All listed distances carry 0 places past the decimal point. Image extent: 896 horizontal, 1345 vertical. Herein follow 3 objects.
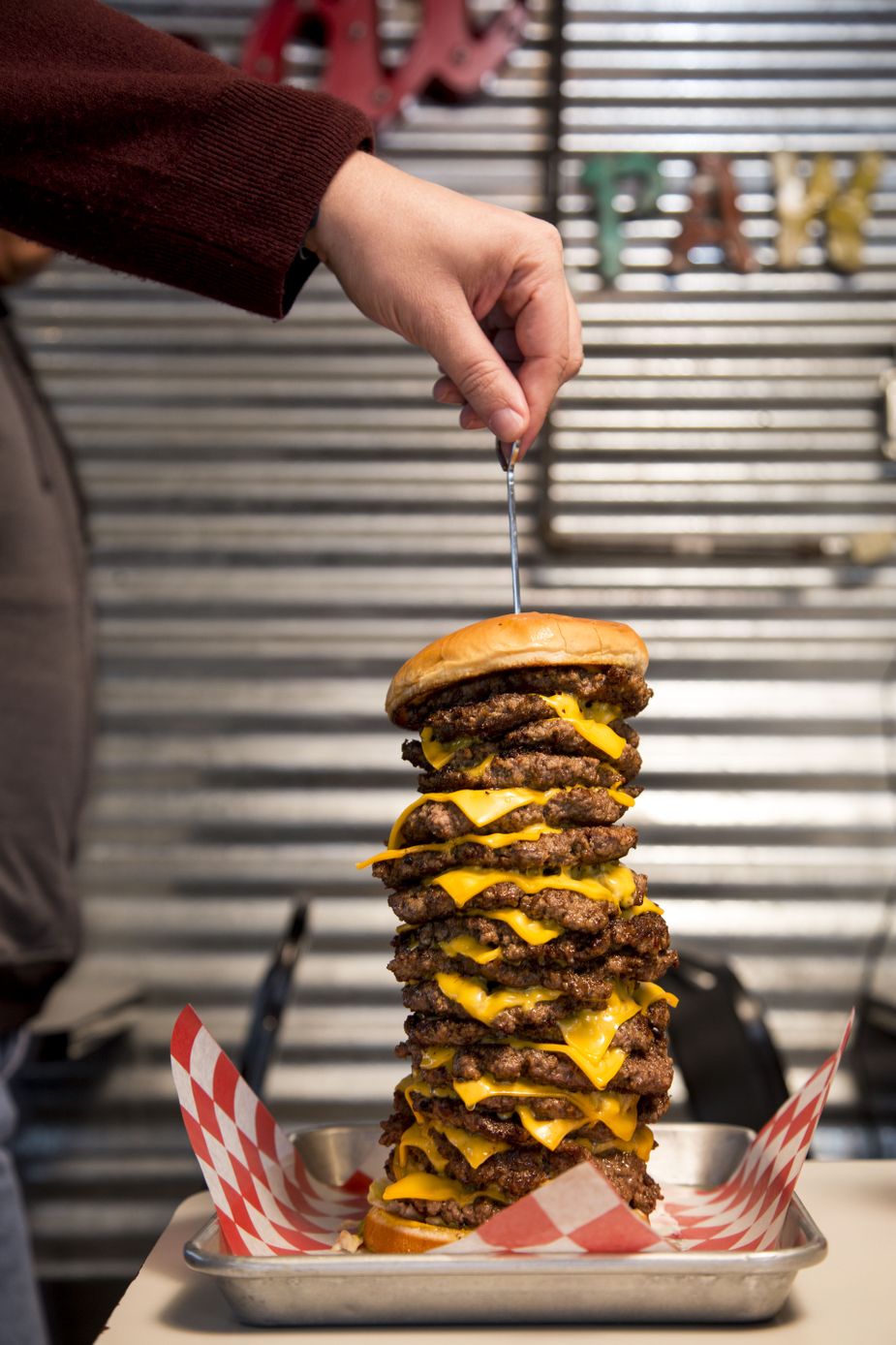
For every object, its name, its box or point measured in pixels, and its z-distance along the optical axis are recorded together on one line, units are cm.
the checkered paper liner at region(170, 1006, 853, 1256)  123
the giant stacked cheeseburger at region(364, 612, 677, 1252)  147
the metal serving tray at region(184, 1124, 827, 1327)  121
